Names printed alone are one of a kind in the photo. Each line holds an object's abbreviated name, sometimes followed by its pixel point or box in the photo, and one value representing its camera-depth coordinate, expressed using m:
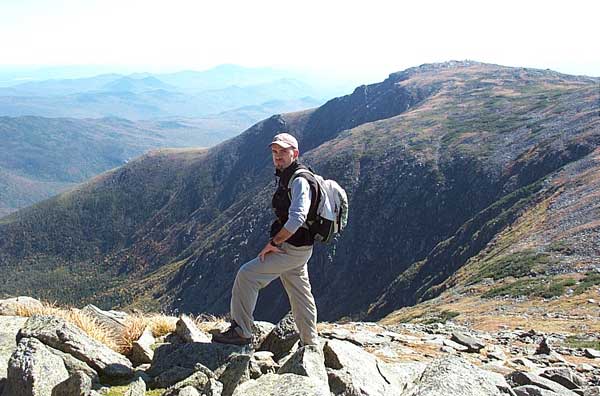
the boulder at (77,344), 8.41
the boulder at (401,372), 8.36
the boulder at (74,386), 6.66
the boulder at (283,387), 5.96
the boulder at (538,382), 8.72
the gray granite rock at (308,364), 6.88
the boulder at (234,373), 7.21
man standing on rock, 8.21
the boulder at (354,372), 7.34
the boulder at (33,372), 6.83
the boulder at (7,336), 7.91
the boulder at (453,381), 6.69
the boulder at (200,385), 6.96
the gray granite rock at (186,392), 6.78
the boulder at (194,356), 8.58
